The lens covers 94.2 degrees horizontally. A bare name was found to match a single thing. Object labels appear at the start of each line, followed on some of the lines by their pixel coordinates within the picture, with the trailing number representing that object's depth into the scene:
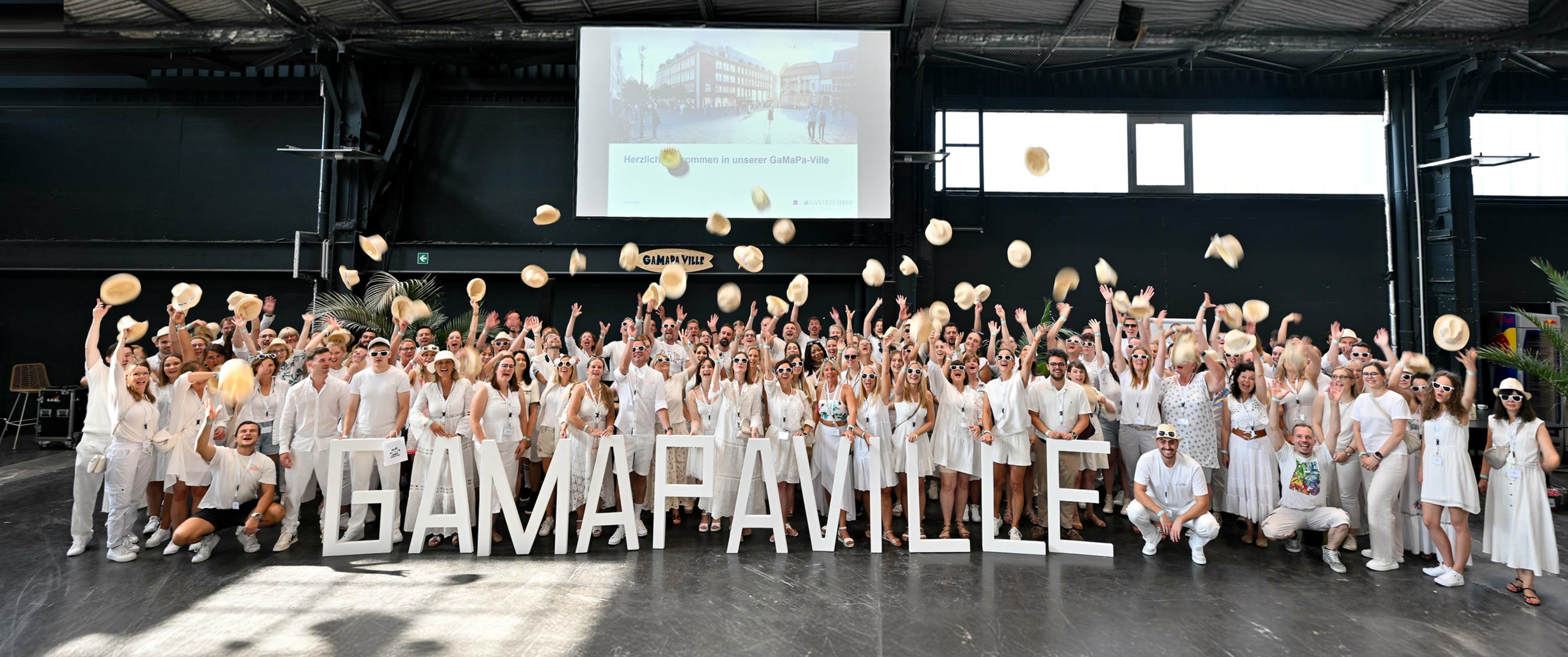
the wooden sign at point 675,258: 11.57
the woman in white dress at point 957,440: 6.00
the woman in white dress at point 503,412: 5.79
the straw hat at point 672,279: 10.23
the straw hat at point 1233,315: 9.36
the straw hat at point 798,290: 9.23
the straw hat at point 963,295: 9.41
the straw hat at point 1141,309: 7.40
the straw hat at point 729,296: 9.97
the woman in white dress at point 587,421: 5.86
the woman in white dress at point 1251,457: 5.86
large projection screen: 10.65
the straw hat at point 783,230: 10.28
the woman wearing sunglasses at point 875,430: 5.84
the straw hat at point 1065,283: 10.28
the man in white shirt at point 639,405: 6.20
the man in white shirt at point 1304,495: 5.48
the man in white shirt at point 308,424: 5.82
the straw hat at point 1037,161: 9.77
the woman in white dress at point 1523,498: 4.69
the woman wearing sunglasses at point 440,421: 5.73
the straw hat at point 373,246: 10.67
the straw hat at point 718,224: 10.02
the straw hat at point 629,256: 10.86
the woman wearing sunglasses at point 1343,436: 5.78
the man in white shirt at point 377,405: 5.80
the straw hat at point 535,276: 9.51
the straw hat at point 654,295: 8.80
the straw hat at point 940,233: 9.67
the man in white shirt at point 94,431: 5.38
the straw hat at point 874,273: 9.84
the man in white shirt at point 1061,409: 6.15
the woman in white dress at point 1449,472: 4.91
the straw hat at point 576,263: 10.32
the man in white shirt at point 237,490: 5.50
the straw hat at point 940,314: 10.27
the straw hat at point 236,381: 6.00
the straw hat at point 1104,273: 9.29
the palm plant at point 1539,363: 6.55
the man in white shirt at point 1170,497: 5.40
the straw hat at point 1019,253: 10.18
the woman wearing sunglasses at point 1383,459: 5.38
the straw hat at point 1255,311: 8.32
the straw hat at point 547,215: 8.99
